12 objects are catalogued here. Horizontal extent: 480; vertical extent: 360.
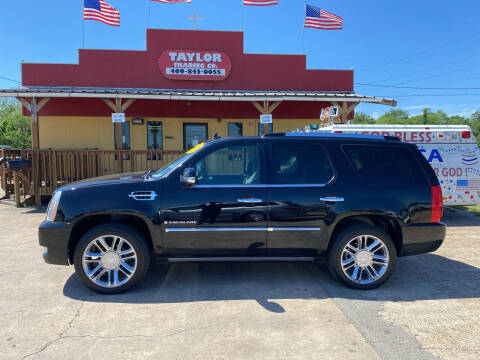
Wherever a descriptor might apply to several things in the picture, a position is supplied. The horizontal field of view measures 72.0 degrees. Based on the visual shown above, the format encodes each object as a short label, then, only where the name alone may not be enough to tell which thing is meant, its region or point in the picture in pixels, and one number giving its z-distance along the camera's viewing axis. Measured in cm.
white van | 740
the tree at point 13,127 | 4297
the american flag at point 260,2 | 1356
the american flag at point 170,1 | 1328
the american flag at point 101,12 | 1296
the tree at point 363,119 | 10491
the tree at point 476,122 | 7941
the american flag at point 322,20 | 1385
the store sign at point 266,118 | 1035
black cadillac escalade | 374
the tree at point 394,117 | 9761
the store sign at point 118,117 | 1022
